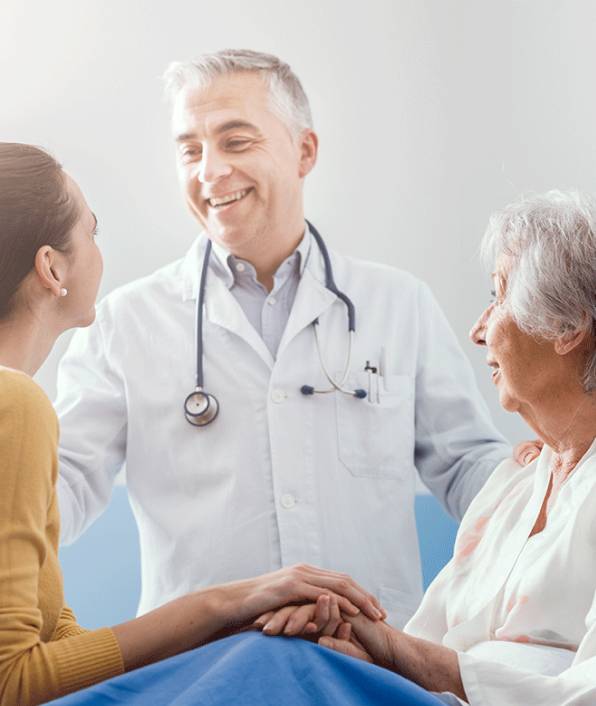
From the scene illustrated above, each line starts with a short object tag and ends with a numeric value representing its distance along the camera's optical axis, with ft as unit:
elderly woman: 6.62
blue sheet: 6.16
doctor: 8.51
